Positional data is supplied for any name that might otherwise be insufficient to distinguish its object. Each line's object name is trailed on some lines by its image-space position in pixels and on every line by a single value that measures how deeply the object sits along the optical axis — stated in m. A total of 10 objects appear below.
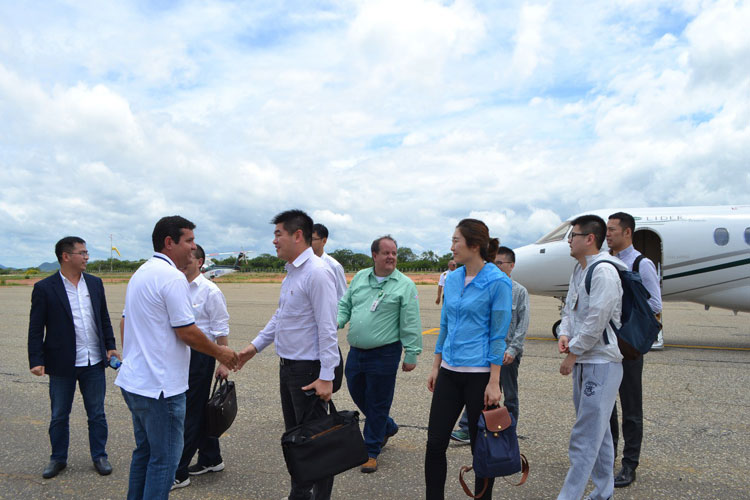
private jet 10.37
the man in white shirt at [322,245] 5.33
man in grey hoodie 3.21
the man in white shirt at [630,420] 3.86
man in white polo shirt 2.79
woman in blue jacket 3.18
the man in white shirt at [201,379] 3.99
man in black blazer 4.15
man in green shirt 4.36
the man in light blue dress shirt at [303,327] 3.26
